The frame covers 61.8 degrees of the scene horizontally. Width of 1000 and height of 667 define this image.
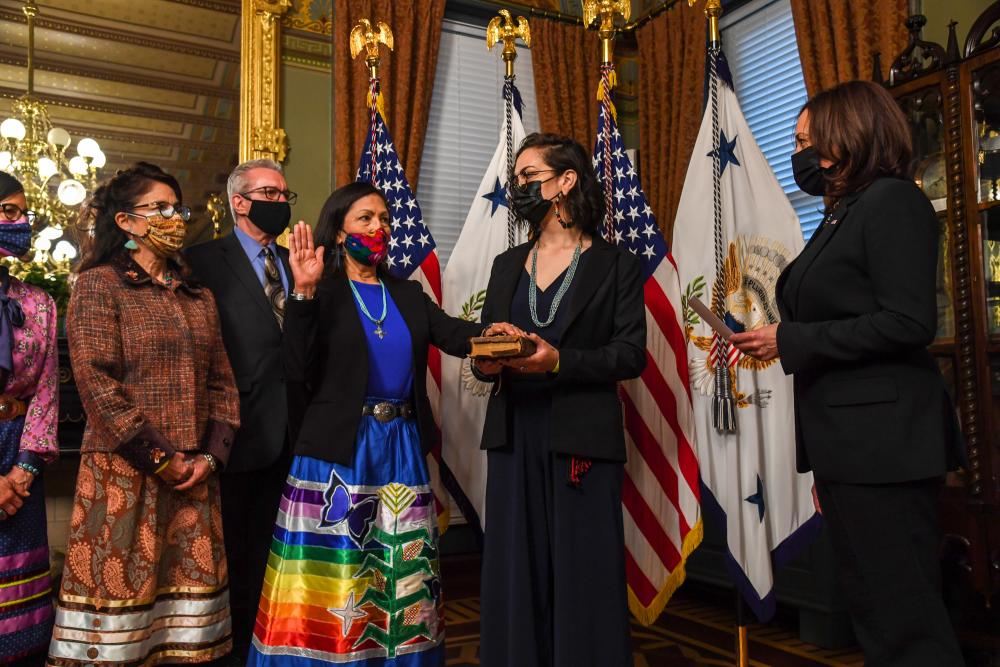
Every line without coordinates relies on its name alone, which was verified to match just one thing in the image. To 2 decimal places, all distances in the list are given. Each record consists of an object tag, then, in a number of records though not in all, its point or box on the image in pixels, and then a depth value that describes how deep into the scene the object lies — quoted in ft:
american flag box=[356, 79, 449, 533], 10.84
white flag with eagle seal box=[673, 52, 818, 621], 9.86
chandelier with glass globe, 12.96
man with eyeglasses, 8.52
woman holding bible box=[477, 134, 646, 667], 7.06
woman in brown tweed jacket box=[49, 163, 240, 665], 7.04
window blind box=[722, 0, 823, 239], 15.06
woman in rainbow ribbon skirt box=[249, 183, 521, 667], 7.22
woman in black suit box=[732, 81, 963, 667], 5.60
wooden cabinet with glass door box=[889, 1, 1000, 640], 9.24
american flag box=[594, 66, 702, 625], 9.62
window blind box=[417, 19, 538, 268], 16.51
